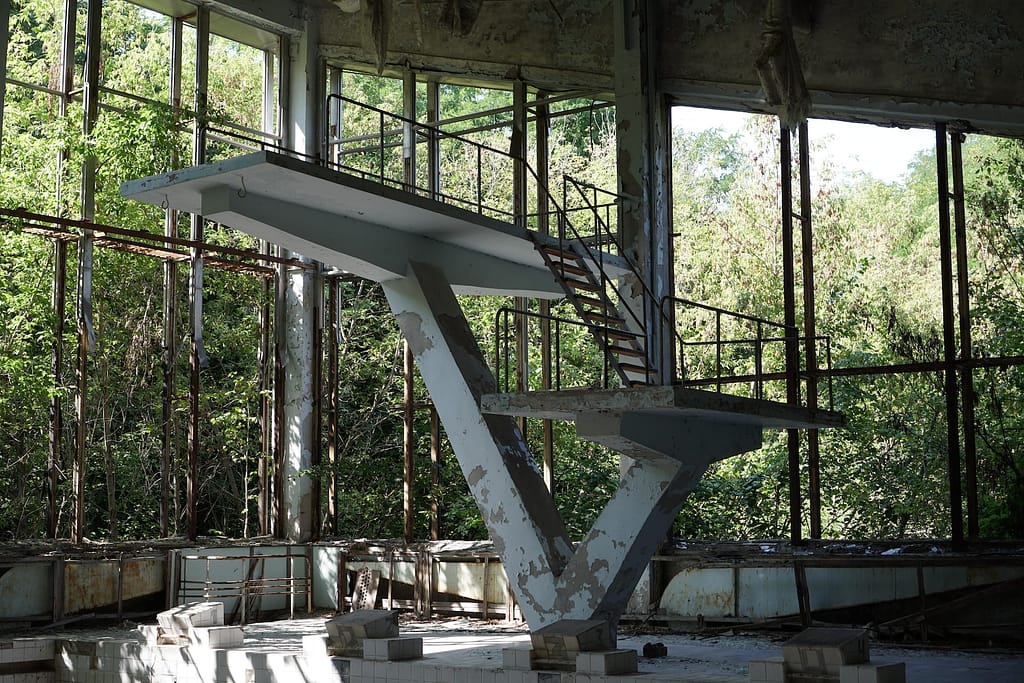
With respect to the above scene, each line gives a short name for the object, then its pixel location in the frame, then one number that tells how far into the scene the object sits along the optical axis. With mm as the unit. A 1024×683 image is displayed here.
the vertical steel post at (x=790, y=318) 13672
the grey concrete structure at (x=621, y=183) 10297
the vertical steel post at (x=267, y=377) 17016
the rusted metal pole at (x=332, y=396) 16844
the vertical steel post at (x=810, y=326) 13383
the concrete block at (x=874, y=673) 8031
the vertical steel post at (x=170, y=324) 15312
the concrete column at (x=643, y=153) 14531
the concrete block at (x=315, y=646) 10734
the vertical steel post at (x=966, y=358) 12492
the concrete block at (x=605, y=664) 9234
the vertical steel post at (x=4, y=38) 12781
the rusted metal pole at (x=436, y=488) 15820
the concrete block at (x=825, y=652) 8398
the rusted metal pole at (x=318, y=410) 16922
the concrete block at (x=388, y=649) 10227
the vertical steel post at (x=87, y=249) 14195
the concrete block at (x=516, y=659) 9586
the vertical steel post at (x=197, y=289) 15562
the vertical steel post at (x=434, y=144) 16188
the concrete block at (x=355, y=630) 10508
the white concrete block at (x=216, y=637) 11195
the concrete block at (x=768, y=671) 8484
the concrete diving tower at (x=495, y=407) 9742
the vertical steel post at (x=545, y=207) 15070
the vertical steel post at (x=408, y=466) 16078
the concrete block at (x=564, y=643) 9484
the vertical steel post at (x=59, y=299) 13828
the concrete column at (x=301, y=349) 16906
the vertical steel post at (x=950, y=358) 12625
